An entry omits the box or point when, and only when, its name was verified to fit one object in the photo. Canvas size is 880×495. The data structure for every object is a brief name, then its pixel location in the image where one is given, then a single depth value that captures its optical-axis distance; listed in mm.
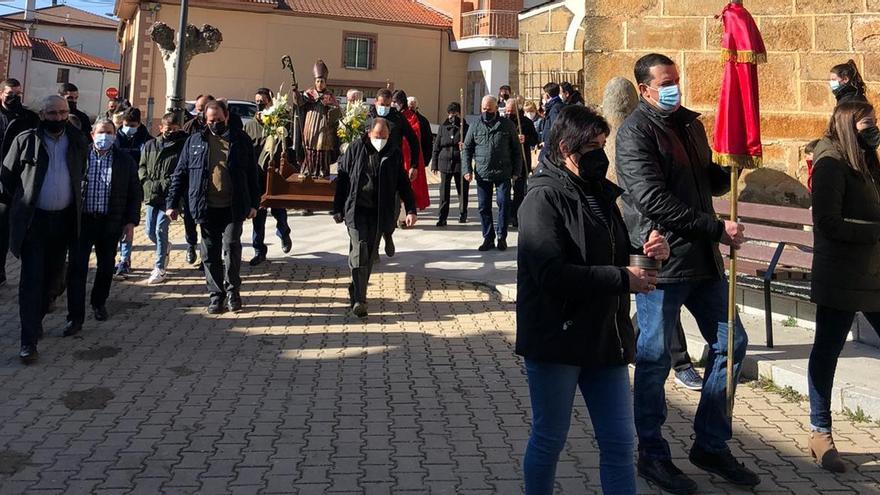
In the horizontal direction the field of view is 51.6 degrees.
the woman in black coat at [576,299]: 3486
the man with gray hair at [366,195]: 8344
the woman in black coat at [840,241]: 4703
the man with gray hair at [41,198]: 6820
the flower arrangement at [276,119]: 11789
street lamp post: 15031
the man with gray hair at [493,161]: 11336
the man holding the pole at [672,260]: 4309
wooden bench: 6844
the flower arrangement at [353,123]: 11945
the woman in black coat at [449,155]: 13514
